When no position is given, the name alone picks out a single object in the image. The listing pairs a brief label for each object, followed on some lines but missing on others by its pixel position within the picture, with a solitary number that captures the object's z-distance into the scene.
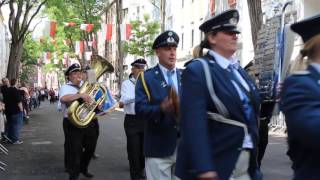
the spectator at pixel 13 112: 15.98
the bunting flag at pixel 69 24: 49.00
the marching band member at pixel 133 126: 9.12
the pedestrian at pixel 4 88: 15.95
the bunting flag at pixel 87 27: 43.84
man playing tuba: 9.23
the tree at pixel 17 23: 28.88
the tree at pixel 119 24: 40.66
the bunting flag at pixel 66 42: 65.09
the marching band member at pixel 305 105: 2.71
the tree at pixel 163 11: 33.78
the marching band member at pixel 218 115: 3.49
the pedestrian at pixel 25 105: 22.91
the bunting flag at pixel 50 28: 37.15
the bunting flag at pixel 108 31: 44.51
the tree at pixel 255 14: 16.38
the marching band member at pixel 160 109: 5.43
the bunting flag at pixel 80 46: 58.89
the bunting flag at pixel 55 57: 73.28
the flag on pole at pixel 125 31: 41.84
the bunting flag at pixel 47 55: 66.49
